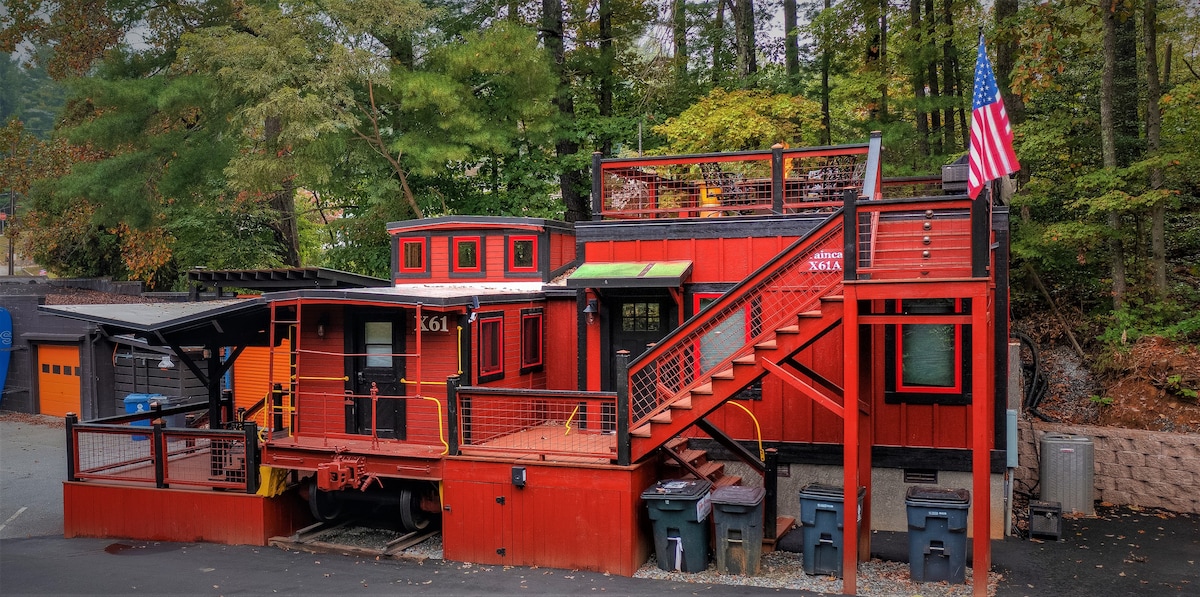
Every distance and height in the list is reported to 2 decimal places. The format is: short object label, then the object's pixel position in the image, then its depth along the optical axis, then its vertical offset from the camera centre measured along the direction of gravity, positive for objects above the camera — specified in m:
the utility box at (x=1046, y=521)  11.42 -3.32
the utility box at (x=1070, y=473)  12.79 -3.02
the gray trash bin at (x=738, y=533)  10.02 -3.01
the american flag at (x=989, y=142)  8.80 +1.32
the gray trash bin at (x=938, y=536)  9.70 -3.00
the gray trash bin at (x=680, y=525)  10.14 -2.95
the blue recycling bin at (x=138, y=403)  18.67 -2.62
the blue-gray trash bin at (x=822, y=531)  10.02 -3.00
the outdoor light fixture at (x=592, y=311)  13.12 -0.52
